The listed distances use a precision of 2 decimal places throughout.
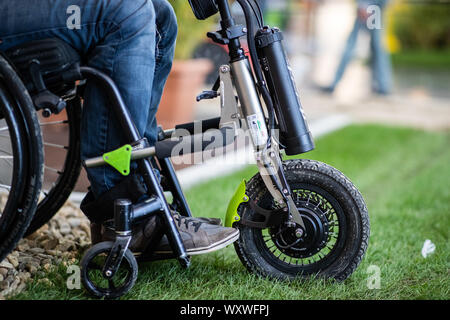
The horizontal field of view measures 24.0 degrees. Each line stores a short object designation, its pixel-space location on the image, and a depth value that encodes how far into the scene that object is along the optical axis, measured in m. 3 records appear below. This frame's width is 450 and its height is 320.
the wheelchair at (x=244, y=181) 3.09
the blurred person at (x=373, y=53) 13.05
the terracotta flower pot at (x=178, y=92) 8.08
